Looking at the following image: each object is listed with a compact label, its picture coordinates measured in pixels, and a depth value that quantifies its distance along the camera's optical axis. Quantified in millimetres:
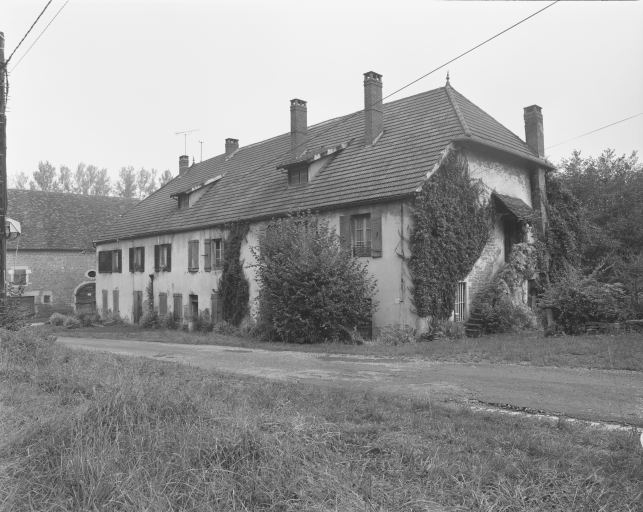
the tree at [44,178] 70875
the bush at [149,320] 27589
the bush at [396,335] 16203
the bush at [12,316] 11539
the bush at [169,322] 26672
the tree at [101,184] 74625
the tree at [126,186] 74500
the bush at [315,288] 16688
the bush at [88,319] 31062
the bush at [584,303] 14062
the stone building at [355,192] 17500
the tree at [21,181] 70450
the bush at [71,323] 29938
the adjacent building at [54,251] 37500
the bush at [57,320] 31609
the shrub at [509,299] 17828
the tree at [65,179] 73062
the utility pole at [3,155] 12195
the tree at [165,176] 73988
